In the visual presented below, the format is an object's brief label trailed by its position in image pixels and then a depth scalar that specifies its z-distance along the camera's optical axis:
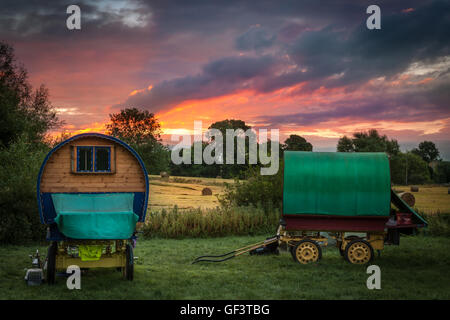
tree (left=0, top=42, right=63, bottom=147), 27.14
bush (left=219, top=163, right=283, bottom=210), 24.33
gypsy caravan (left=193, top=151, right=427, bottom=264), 13.03
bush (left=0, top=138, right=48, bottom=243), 18.31
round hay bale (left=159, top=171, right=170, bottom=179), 57.75
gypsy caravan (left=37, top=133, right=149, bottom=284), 9.73
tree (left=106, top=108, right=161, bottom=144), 61.07
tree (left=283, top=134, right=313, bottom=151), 61.72
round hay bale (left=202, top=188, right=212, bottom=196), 44.84
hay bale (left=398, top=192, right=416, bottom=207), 32.69
